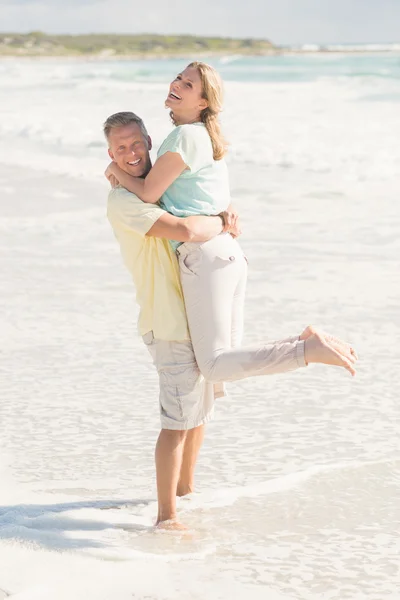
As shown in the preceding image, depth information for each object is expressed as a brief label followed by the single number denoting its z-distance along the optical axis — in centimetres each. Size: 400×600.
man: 653
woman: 638
